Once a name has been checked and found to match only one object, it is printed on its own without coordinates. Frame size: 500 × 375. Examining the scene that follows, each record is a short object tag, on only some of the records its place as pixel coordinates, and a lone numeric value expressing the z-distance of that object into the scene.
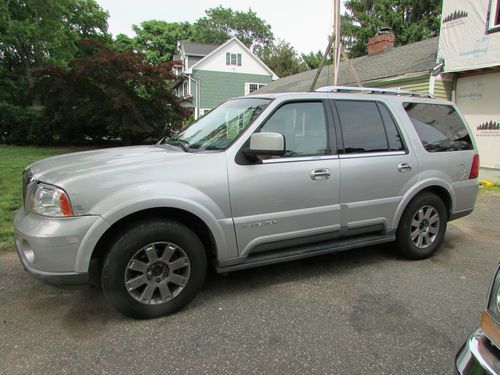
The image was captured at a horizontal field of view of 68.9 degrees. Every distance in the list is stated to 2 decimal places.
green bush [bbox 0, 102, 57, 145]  18.08
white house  9.06
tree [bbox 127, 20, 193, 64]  48.31
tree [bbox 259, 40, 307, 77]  39.62
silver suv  2.71
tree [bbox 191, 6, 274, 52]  62.81
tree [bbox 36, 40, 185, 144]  13.88
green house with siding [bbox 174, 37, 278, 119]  29.27
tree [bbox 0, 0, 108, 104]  25.03
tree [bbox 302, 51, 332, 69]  40.84
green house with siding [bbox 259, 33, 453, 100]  10.80
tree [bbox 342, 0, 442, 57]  27.75
